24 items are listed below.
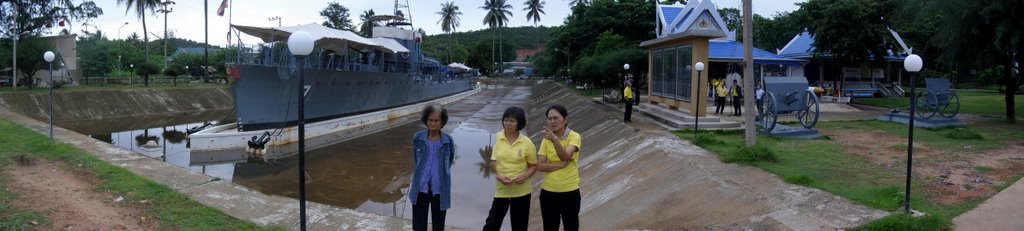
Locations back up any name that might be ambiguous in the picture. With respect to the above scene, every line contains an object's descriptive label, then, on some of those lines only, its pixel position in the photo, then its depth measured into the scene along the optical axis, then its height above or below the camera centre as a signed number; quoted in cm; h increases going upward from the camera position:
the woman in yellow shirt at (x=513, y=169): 447 -53
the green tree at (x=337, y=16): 6316 +797
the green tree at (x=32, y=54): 2947 +179
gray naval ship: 1883 +55
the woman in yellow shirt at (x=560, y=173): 453 -57
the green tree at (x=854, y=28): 2517 +286
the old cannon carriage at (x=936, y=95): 1452 +8
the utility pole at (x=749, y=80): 1021 +29
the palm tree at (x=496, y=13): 8419 +1121
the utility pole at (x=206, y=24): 4053 +454
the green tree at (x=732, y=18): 5434 +736
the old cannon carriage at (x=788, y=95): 1276 +5
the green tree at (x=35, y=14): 3073 +397
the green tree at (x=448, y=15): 8619 +1103
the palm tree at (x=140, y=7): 4481 +619
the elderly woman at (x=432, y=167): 459 -53
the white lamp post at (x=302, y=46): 520 +40
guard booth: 1526 +113
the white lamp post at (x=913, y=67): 596 +30
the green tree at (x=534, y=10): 8469 +1173
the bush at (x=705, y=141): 1167 -83
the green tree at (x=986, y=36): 1372 +151
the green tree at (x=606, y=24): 4366 +525
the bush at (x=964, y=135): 1184 -69
